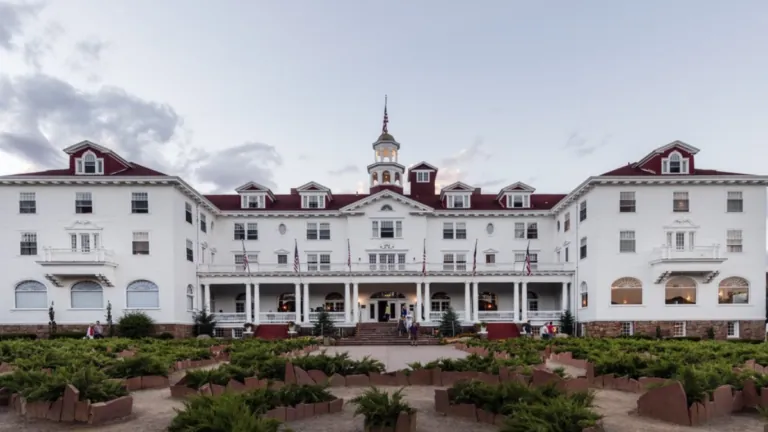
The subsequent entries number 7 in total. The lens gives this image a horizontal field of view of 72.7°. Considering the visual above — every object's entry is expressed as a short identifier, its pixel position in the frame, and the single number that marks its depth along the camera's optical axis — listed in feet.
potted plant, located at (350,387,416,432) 30.91
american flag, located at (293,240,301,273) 133.80
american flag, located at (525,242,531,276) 135.85
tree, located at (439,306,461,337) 128.77
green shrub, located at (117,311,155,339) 112.88
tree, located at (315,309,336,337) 128.57
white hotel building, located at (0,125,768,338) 119.55
